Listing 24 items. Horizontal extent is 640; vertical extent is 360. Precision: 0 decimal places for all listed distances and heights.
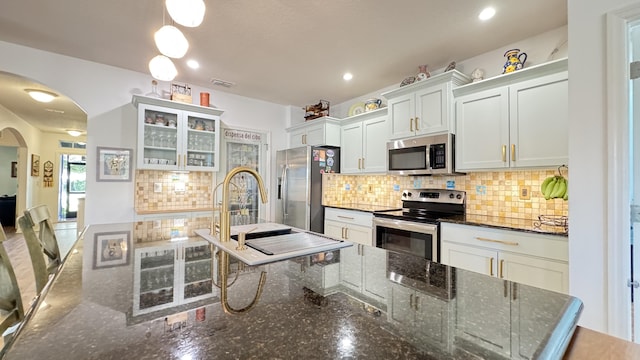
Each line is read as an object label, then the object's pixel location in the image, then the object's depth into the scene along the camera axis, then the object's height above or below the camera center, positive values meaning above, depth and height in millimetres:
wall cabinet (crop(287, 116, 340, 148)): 3871 +767
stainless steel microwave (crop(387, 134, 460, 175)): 2600 +297
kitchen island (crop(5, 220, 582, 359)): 443 -283
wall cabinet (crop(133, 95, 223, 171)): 3139 +581
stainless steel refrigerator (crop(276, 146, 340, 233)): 3771 -23
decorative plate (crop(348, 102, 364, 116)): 3871 +1098
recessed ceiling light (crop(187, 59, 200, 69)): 2920 +1320
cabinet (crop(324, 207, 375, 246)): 3109 -532
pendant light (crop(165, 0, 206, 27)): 1298 +850
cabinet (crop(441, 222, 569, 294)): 1748 -516
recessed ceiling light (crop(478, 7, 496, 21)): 2028 +1334
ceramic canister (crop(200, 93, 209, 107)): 3572 +1107
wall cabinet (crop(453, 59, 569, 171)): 2002 +541
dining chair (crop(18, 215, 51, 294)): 1320 -368
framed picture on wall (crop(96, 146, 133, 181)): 3084 +196
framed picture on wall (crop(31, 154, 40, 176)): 6524 +377
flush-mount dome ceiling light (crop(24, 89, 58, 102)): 3807 +1235
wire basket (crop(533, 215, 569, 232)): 1986 -282
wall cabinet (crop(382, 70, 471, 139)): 2588 +823
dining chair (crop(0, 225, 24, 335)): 1120 -498
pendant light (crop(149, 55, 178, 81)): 1778 +761
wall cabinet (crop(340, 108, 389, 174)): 3342 +546
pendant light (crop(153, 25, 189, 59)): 1517 +808
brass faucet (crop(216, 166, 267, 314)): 613 -282
